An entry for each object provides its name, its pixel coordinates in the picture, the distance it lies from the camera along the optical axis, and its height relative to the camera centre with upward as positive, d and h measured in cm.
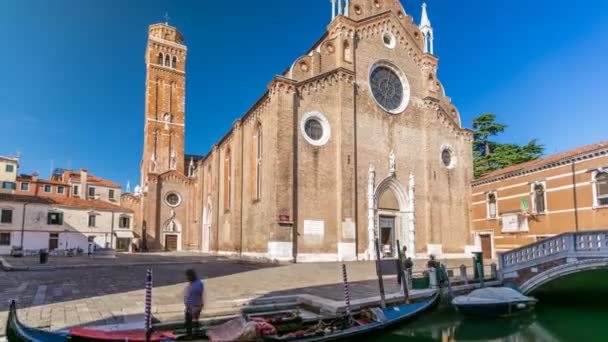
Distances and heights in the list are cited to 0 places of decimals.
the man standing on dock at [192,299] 682 -147
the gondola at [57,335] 577 -180
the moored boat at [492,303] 1088 -245
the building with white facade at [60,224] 3184 -70
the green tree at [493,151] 3519 +612
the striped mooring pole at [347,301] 841 -188
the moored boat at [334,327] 640 -218
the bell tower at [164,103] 4416 +1333
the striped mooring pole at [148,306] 606 -146
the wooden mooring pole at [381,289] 940 -180
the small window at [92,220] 3584 -45
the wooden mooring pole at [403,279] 1025 -165
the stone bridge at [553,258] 1134 -135
